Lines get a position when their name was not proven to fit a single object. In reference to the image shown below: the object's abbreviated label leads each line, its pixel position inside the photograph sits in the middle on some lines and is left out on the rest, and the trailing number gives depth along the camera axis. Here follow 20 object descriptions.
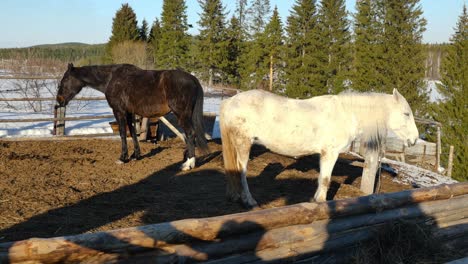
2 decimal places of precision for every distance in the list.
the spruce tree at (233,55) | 41.75
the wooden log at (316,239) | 3.26
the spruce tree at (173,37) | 42.12
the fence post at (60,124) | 11.23
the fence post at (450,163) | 14.16
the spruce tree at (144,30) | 47.69
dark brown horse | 8.19
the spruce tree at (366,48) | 30.94
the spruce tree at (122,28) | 40.69
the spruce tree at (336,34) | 35.69
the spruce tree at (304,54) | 33.06
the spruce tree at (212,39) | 40.94
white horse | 5.54
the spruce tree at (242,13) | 49.30
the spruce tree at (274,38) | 36.75
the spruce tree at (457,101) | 21.47
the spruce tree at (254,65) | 37.53
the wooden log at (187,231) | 2.35
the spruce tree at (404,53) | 28.55
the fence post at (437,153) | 13.96
